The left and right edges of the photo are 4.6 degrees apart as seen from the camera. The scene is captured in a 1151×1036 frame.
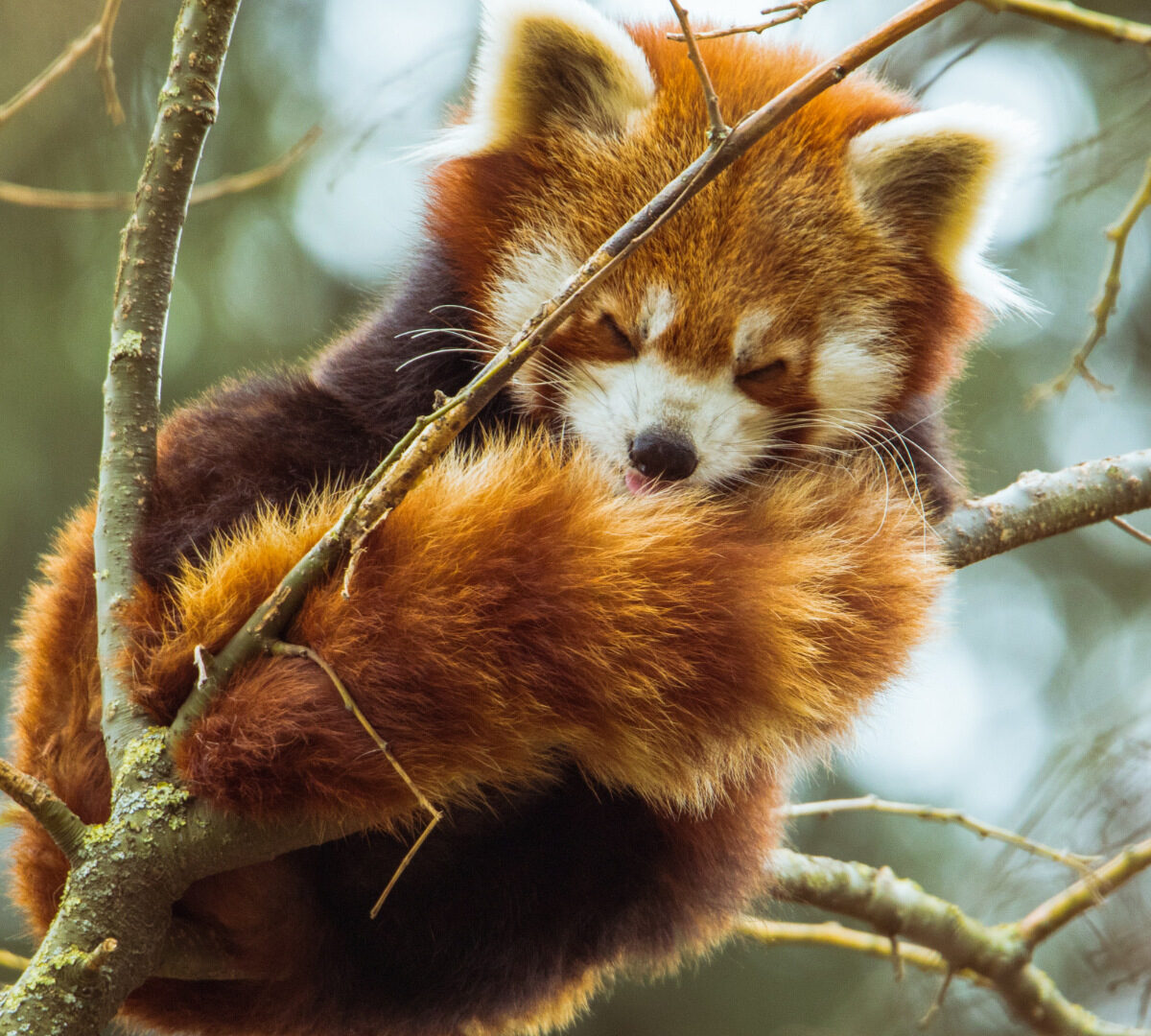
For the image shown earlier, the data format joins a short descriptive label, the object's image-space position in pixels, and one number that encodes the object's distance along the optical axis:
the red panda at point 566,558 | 4.52
